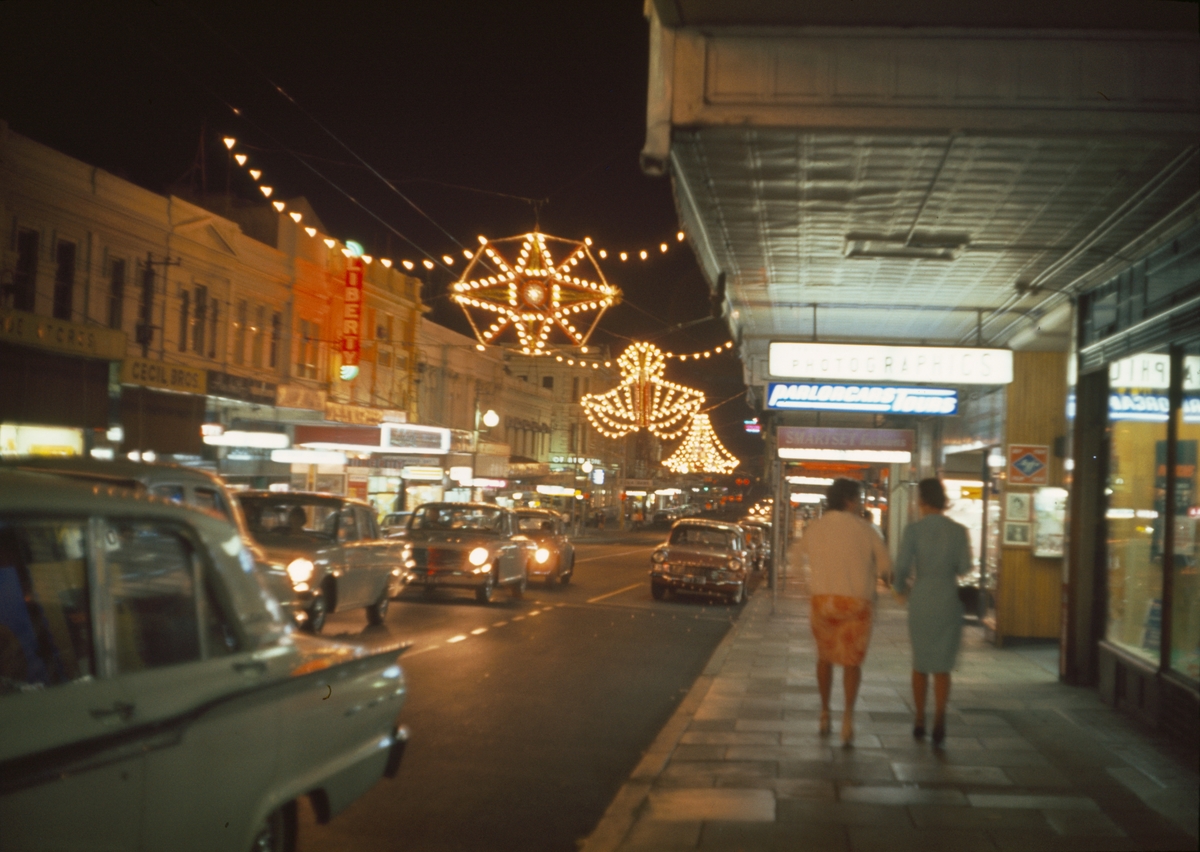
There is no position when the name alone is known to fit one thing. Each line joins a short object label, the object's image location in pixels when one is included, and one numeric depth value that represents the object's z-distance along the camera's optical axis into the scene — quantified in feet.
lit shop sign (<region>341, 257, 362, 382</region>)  110.52
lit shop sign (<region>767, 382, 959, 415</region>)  45.21
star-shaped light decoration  70.08
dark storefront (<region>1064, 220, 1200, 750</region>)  27.91
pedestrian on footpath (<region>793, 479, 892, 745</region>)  27.30
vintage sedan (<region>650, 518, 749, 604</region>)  72.90
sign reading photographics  39.73
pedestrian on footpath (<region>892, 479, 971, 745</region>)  27.04
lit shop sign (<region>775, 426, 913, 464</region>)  63.57
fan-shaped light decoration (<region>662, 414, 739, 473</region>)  243.81
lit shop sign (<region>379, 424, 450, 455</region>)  116.57
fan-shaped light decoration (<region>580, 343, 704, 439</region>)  142.31
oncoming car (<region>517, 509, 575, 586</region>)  78.54
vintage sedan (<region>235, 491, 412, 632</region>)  43.29
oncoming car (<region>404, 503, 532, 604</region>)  62.54
